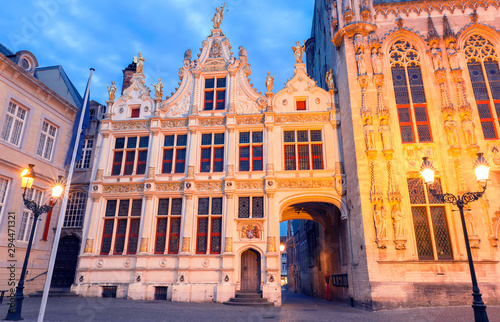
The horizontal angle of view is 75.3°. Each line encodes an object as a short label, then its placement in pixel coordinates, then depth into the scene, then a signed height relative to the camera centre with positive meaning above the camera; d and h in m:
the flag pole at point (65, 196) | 7.89 +1.99
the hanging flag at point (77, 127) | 11.54 +4.97
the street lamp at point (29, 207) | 9.68 +1.73
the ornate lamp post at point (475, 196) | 8.14 +2.13
